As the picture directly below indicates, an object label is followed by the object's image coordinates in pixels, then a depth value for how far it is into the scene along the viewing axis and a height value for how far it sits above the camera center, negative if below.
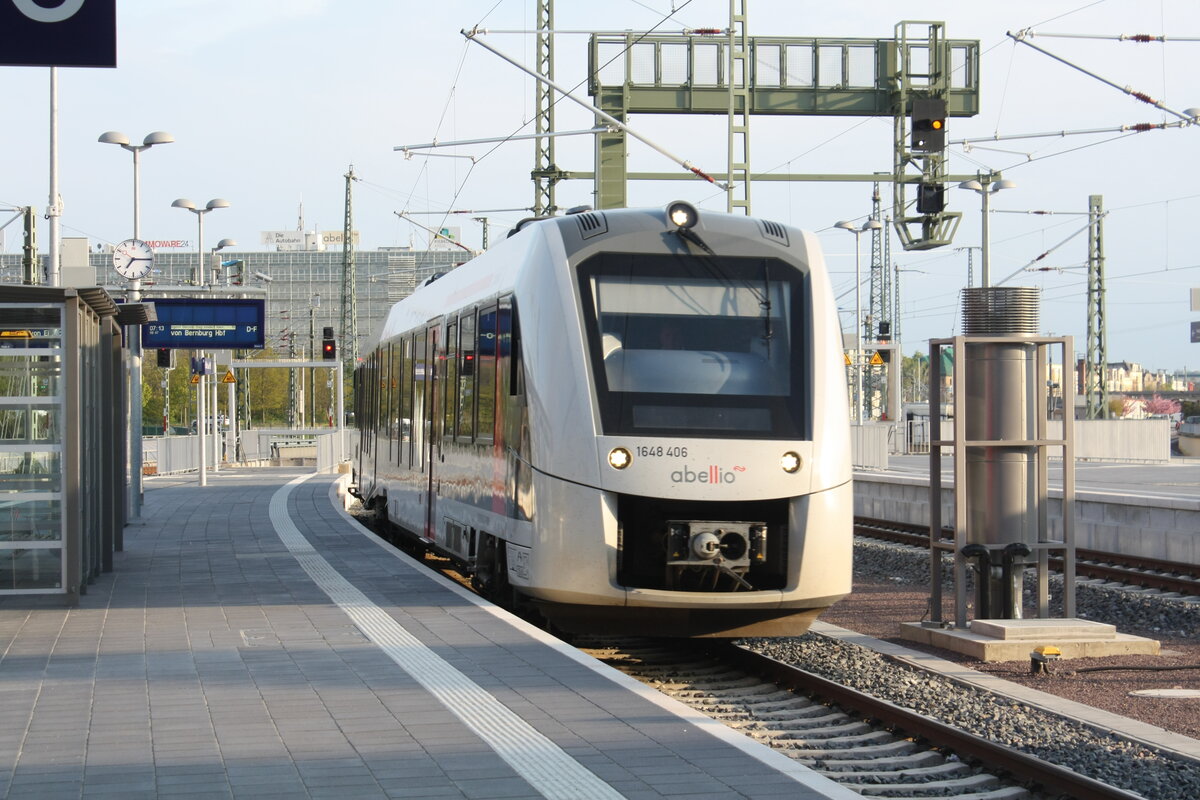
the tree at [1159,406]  139.75 +0.15
